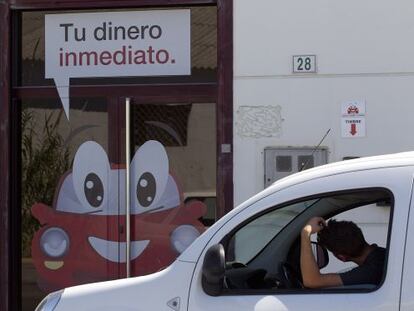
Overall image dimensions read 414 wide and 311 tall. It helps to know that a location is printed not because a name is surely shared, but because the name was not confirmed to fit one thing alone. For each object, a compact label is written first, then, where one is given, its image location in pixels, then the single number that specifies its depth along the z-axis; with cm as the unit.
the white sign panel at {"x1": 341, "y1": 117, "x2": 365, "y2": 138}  1406
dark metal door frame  1461
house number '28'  1428
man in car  681
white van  629
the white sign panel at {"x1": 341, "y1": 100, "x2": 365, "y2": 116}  1409
